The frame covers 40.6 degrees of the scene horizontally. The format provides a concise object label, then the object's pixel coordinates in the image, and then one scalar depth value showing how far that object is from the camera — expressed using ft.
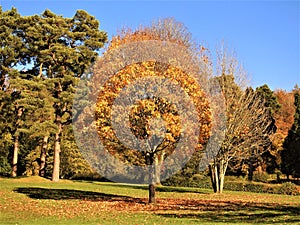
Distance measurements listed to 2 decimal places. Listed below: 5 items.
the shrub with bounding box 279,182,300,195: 98.92
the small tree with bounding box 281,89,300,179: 134.10
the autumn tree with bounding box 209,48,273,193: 91.04
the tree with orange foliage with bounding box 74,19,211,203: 58.03
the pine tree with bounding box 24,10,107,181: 112.78
